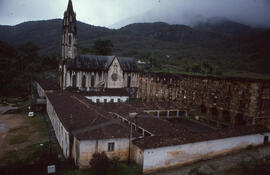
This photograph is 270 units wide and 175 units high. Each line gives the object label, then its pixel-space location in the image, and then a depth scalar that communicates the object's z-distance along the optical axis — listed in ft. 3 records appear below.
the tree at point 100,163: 58.08
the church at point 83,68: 157.28
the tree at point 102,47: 299.25
